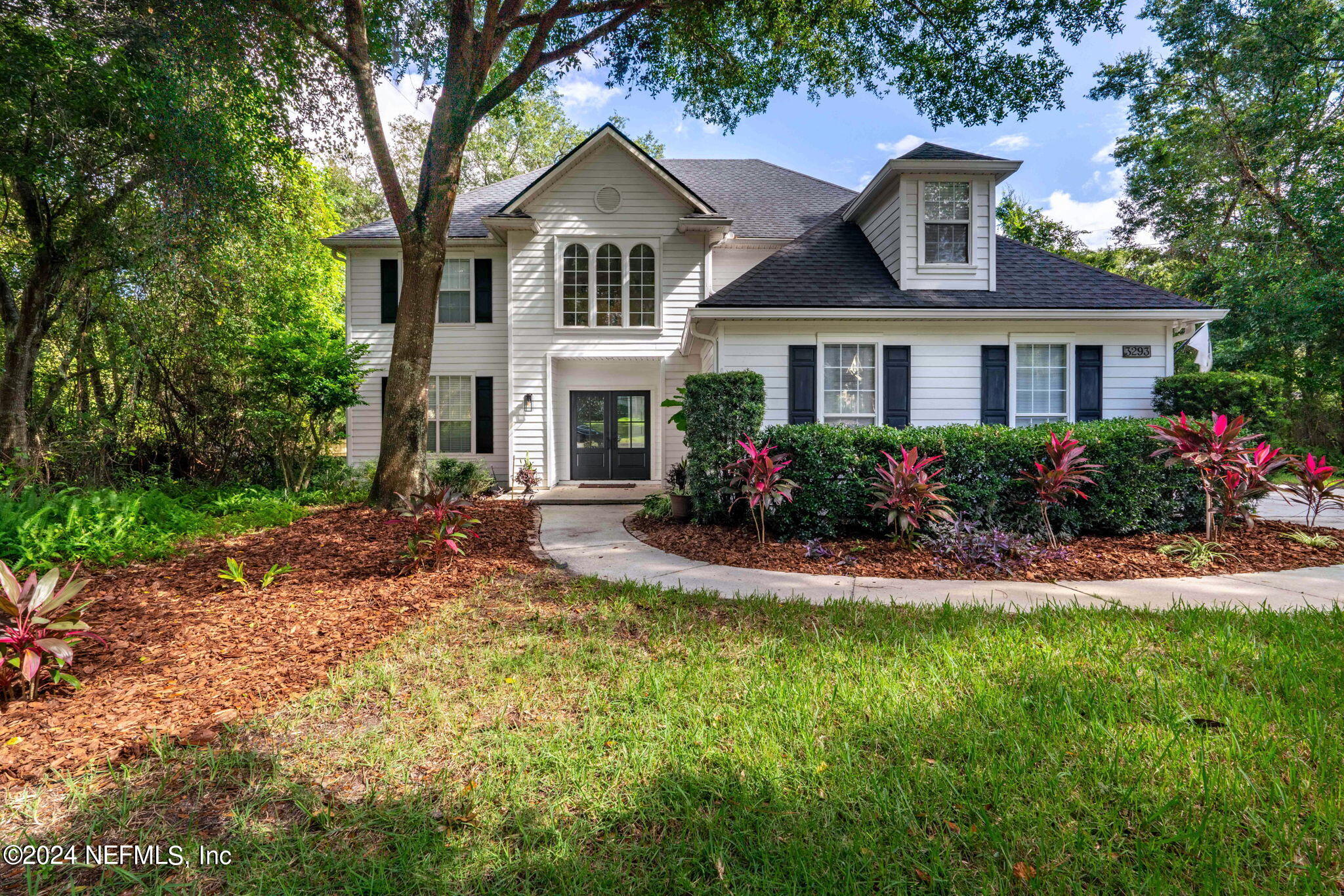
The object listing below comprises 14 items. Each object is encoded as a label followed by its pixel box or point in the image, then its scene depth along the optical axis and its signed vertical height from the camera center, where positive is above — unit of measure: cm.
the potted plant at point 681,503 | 786 -95
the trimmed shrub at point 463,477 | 1077 -82
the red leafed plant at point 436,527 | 498 -85
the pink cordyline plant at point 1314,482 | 585 -51
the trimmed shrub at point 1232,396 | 773 +57
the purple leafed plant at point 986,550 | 518 -111
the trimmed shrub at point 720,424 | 712 +17
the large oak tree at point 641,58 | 815 +629
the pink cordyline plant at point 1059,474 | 563 -40
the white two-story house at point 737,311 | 892 +226
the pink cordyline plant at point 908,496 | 564 -62
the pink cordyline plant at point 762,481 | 601 -50
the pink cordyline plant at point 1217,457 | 559 -21
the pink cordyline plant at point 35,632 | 258 -93
